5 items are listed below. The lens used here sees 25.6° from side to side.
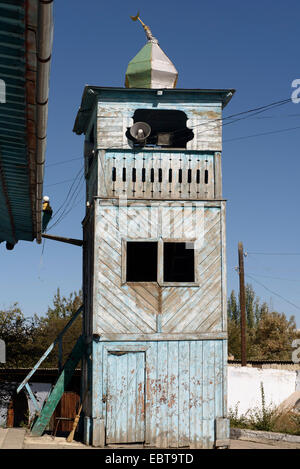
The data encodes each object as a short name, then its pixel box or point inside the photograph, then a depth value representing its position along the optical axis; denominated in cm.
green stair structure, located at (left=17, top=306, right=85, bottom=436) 1767
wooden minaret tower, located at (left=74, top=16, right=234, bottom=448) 1627
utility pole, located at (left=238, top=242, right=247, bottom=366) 3234
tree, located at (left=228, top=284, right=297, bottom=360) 5541
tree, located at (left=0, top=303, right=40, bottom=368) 3706
